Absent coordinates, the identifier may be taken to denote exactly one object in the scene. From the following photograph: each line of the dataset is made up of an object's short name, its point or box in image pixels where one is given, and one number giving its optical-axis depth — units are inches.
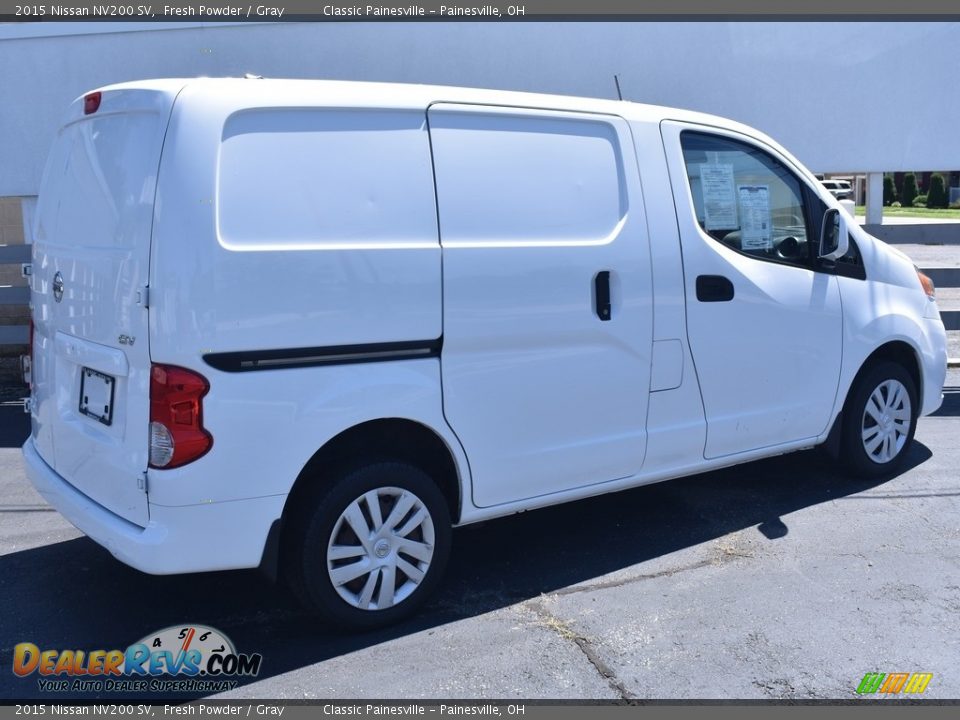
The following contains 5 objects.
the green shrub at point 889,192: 1512.3
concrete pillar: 385.4
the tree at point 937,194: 1386.6
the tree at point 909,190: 1510.8
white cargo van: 138.9
